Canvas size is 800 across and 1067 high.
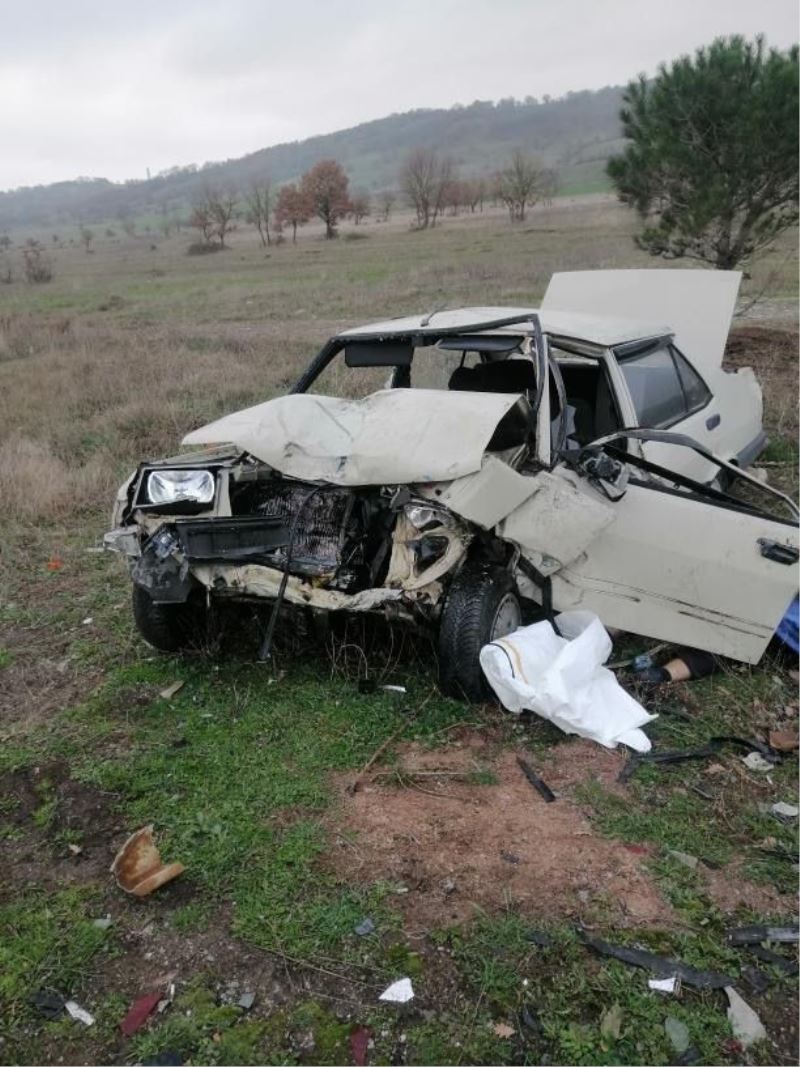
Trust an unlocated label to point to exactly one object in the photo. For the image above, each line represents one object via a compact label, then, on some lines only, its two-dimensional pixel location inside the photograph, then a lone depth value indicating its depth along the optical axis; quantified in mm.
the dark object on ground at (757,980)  2205
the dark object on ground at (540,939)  2357
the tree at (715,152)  9305
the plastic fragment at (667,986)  2199
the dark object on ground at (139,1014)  2201
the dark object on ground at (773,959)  2271
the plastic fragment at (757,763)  3216
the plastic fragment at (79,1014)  2233
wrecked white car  3494
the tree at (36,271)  33000
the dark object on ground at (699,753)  3248
